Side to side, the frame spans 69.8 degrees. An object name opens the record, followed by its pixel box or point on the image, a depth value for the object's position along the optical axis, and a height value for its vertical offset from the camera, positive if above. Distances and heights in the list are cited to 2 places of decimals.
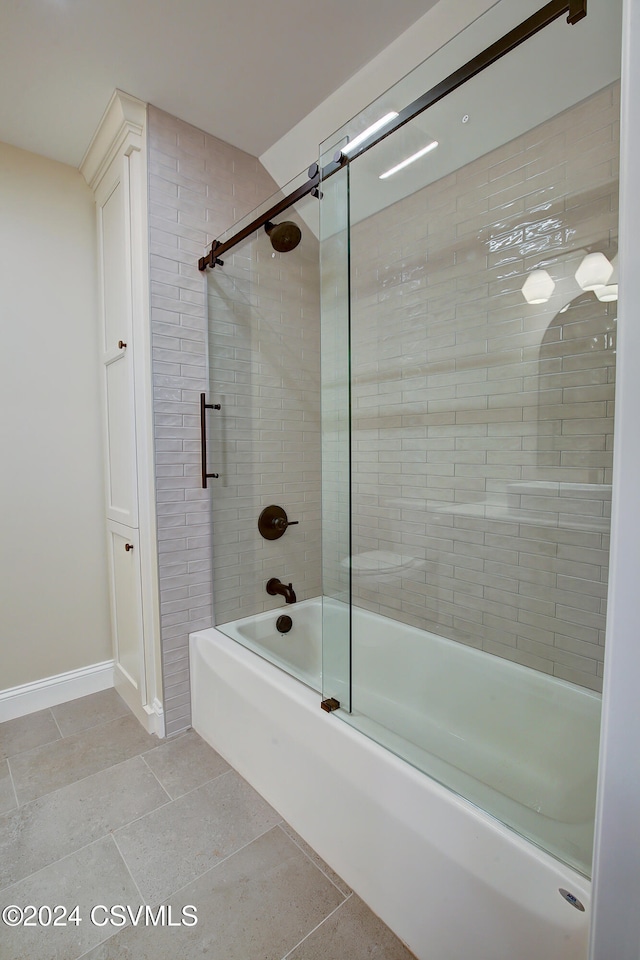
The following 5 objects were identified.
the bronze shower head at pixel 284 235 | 1.98 +0.95
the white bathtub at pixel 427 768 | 0.97 -0.92
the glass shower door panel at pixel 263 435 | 2.13 +0.08
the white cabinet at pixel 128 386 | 1.95 +0.31
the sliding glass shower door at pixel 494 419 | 1.47 +0.13
